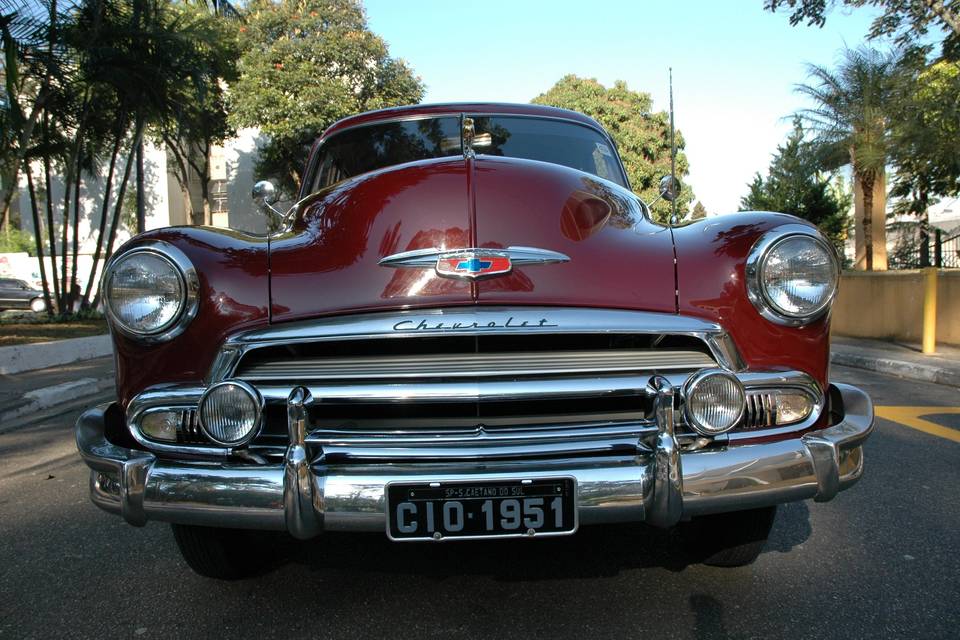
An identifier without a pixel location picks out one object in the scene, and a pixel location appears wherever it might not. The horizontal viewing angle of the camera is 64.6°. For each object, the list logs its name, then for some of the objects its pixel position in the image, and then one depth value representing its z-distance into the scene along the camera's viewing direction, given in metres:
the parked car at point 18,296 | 22.86
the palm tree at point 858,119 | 17.97
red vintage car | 1.82
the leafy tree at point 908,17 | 10.78
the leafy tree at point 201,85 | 11.52
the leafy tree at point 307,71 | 20.23
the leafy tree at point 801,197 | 26.73
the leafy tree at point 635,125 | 26.31
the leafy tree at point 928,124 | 11.25
